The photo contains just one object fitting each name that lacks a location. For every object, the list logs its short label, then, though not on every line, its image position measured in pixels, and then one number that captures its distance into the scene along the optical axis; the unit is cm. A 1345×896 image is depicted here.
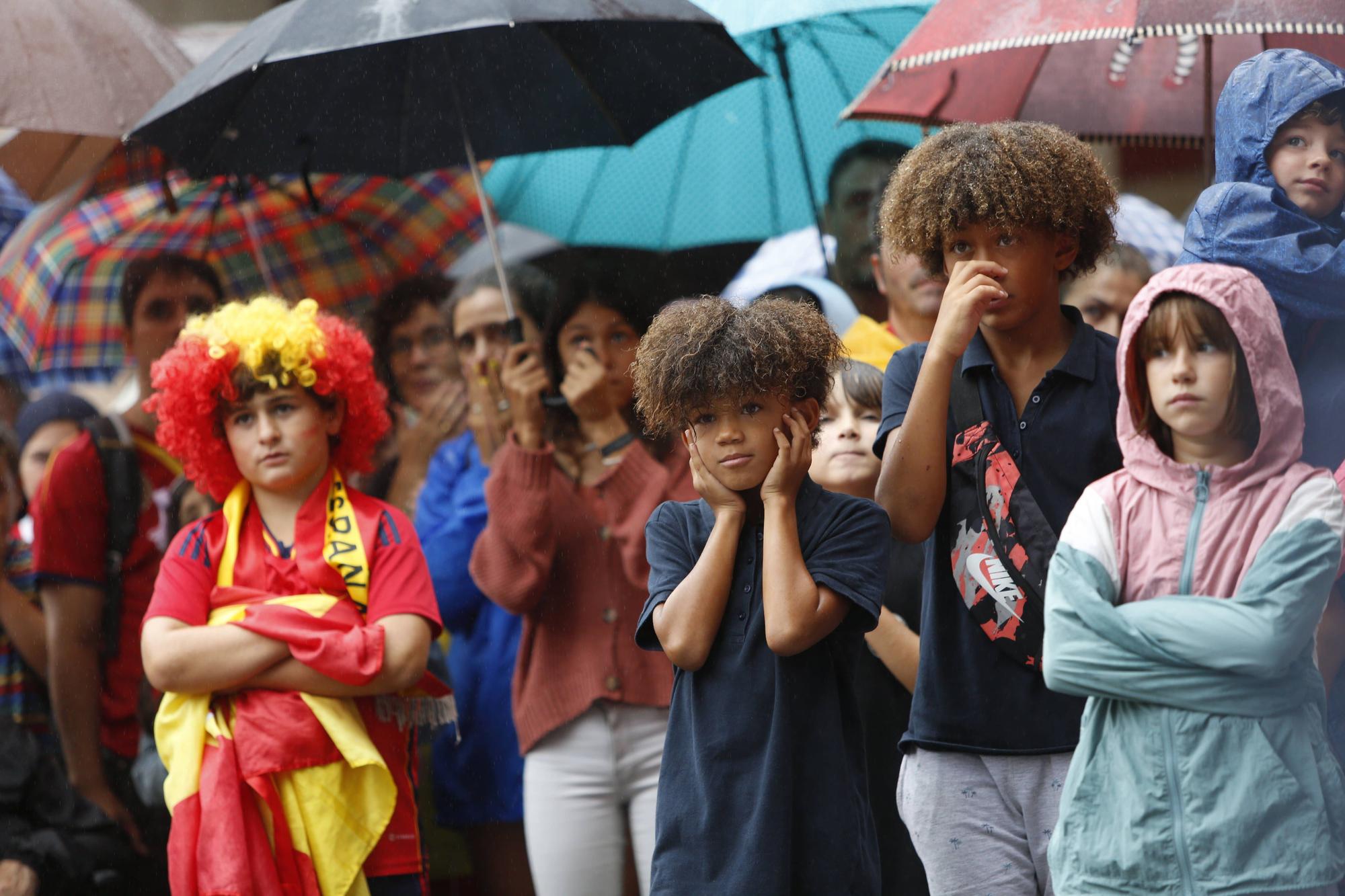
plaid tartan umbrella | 1048
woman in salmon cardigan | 802
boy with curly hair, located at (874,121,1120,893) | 555
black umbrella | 830
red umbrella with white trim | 773
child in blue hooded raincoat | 574
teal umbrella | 1003
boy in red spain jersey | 714
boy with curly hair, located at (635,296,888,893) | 542
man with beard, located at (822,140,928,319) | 974
